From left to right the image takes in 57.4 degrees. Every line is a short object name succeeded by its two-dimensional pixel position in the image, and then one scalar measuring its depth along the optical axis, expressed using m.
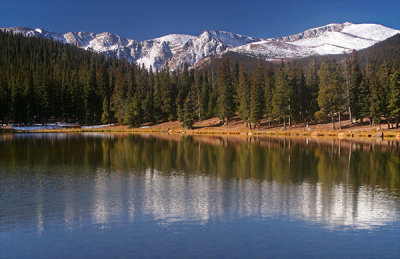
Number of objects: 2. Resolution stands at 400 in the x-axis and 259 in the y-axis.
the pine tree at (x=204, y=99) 113.00
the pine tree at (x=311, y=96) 91.94
